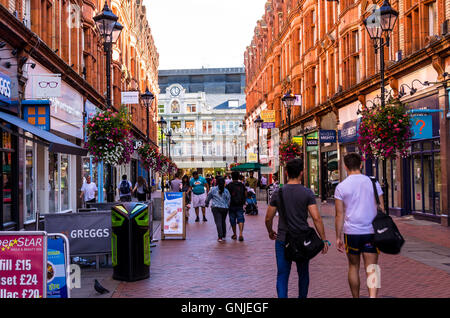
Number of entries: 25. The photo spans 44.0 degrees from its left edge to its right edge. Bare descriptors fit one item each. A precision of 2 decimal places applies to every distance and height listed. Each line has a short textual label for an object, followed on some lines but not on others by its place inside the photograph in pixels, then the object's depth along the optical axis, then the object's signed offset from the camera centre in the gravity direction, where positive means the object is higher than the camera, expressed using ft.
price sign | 18.79 -3.04
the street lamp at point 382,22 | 45.19 +12.03
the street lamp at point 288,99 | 85.35 +10.83
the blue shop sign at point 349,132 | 84.69 +5.91
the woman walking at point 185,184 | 74.36 -1.77
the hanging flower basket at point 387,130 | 47.52 +3.22
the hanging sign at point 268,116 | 136.98 +13.29
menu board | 49.44 -4.30
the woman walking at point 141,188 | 63.98 -1.80
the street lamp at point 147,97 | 90.04 +12.25
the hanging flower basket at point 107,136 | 49.83 +3.39
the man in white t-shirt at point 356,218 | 21.11 -1.91
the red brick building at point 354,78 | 57.98 +13.21
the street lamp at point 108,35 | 45.27 +11.61
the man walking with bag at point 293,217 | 20.66 -1.77
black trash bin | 29.91 -3.83
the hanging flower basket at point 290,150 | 105.40 +3.74
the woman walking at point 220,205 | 46.94 -2.89
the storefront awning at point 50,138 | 34.39 +2.41
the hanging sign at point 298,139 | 122.38 +6.70
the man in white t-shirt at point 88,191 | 70.28 -2.24
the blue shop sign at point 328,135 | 98.07 +5.94
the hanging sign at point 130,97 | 74.79 +10.16
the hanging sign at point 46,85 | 50.85 +8.16
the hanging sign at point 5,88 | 44.35 +7.03
